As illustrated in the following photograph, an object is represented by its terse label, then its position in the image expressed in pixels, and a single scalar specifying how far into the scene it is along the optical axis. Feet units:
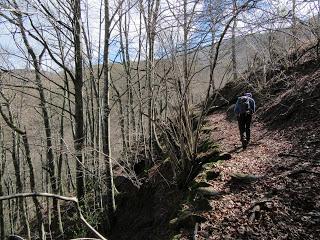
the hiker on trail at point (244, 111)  22.25
